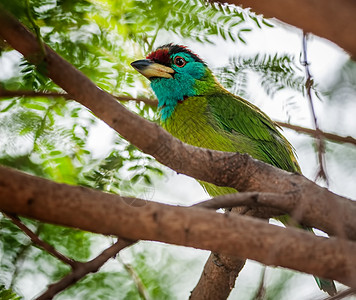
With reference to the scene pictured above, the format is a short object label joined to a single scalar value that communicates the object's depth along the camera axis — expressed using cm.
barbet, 400
